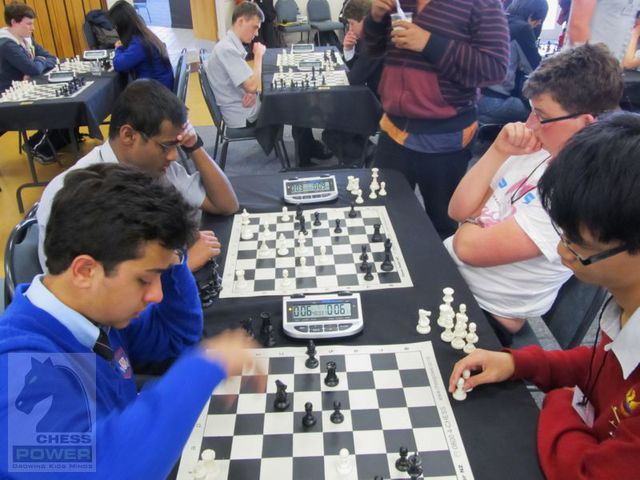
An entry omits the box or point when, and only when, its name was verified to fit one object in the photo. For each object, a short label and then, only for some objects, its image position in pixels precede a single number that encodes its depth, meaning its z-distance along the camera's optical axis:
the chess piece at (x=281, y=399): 1.08
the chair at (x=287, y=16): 8.06
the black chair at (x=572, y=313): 1.48
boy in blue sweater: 0.83
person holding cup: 2.07
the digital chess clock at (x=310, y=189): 2.00
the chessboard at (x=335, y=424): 0.95
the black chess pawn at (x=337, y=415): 1.05
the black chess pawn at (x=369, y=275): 1.51
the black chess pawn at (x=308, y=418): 1.04
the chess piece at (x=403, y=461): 0.93
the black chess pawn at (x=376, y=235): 1.72
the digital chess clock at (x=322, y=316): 1.27
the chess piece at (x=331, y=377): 1.14
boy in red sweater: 0.87
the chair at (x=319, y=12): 8.24
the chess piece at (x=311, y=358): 1.20
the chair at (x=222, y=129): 3.80
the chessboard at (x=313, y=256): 1.50
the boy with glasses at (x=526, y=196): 1.45
